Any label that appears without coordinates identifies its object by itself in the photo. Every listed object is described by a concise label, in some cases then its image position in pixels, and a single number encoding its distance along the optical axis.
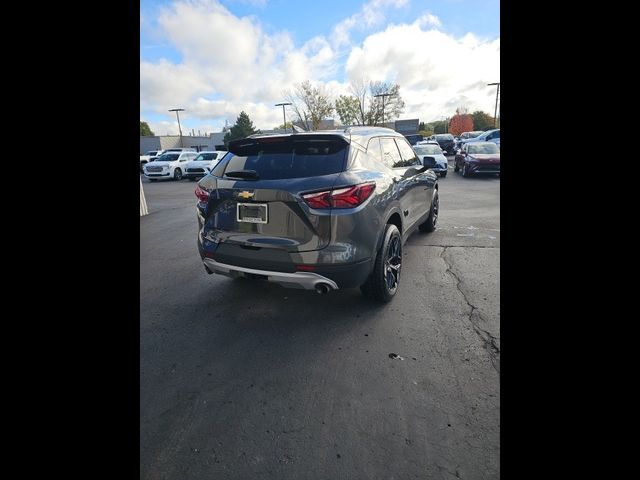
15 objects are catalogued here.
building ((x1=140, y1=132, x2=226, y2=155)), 58.12
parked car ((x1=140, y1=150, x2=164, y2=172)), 30.71
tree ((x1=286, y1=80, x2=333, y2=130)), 36.84
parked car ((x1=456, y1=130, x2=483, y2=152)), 35.92
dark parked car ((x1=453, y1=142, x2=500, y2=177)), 14.32
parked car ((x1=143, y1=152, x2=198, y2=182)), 20.55
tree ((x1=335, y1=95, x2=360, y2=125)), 37.38
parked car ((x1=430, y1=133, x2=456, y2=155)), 30.83
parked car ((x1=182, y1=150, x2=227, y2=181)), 19.64
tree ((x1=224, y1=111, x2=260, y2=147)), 54.94
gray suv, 2.87
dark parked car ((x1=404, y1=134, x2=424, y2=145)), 32.22
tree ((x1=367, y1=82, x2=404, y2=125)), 37.88
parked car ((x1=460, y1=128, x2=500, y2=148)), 24.02
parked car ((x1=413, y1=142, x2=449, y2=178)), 15.12
